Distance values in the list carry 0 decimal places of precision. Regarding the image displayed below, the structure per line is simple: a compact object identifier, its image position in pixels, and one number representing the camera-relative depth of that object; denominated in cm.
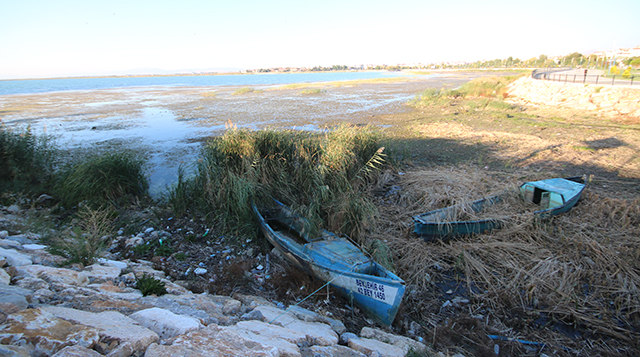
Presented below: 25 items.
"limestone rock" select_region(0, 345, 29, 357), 204
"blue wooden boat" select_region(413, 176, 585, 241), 626
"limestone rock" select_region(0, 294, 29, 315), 252
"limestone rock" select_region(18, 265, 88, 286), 344
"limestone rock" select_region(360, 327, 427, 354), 362
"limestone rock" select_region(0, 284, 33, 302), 281
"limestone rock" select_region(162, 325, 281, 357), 266
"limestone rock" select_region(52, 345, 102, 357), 223
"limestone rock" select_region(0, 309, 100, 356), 225
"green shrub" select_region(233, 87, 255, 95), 3714
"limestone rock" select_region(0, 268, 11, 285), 310
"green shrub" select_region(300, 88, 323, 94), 3531
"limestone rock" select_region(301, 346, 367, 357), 310
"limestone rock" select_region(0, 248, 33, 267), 369
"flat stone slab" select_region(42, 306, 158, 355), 251
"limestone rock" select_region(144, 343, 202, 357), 249
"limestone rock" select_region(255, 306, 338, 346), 343
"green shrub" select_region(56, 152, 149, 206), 798
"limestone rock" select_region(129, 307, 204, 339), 284
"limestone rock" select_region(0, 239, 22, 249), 455
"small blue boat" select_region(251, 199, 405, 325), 423
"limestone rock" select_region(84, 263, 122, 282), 392
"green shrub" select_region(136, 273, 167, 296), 384
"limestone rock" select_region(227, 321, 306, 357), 297
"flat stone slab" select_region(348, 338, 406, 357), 334
